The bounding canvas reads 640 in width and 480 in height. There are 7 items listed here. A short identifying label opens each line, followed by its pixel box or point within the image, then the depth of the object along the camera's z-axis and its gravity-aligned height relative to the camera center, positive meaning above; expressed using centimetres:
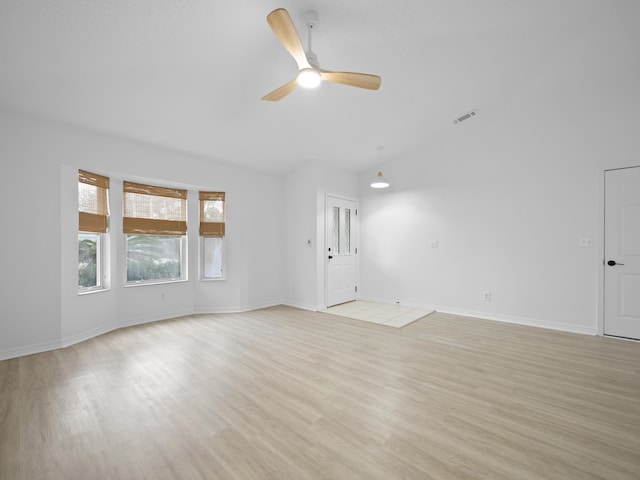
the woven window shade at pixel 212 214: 517 +45
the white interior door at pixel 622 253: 366 -22
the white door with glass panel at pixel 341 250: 565 -27
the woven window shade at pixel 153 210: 444 +48
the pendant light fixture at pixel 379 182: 520 +104
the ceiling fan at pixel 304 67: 197 +146
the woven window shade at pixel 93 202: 379 +52
